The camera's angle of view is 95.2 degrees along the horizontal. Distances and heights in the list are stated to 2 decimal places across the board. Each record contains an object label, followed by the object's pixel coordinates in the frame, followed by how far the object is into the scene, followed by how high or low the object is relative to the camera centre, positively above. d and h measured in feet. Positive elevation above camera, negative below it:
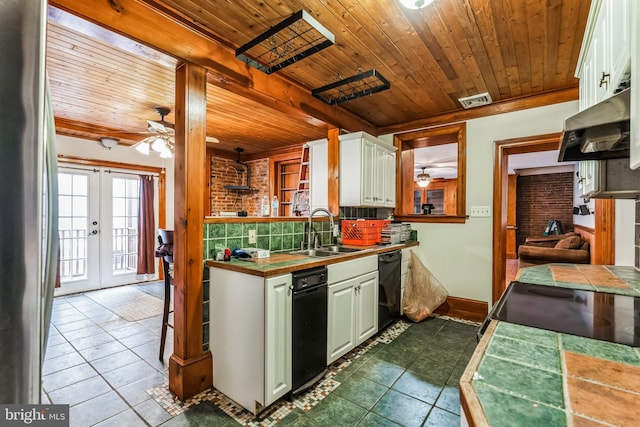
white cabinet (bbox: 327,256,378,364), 7.28 -2.57
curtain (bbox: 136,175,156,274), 16.37 -0.86
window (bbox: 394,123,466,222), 11.28 +2.44
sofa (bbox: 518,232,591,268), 17.67 -2.63
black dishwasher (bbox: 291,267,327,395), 6.16 -2.57
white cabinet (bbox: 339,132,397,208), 10.65 +1.56
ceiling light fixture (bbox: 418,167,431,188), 24.75 +2.78
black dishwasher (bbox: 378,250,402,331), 9.35 -2.54
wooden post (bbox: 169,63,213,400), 6.29 -0.56
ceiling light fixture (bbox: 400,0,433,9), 5.23 +3.77
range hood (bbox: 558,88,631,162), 3.24 +1.04
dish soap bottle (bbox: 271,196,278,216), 11.37 +0.18
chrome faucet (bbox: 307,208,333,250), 9.47 -0.91
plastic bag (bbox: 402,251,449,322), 10.64 -3.08
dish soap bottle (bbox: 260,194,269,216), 11.13 +0.14
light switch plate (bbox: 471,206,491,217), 10.73 +0.02
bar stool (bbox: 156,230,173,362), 7.84 -1.52
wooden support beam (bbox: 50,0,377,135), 5.13 +3.50
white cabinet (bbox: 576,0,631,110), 3.61 +2.54
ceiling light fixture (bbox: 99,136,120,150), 14.24 +3.46
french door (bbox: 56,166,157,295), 14.38 -0.87
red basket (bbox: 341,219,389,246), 10.33 -0.72
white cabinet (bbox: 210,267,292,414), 5.60 -2.56
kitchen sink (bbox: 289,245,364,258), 8.83 -1.26
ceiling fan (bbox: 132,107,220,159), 10.49 +2.80
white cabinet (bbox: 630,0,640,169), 2.87 +1.20
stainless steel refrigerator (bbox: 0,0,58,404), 1.26 +0.07
